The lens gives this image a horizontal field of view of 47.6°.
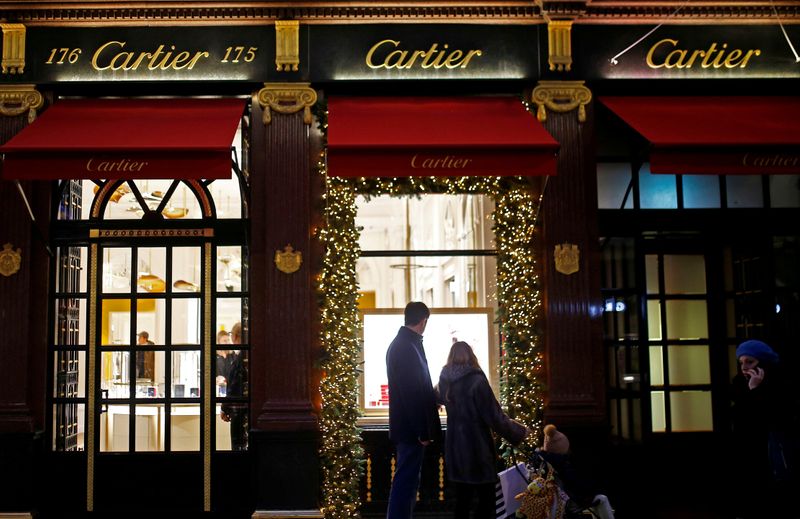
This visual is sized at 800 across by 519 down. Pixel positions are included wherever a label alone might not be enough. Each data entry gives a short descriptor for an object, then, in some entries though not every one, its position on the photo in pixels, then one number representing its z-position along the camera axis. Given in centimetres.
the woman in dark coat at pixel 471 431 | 700
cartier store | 863
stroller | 643
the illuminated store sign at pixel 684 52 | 897
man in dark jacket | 731
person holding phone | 622
